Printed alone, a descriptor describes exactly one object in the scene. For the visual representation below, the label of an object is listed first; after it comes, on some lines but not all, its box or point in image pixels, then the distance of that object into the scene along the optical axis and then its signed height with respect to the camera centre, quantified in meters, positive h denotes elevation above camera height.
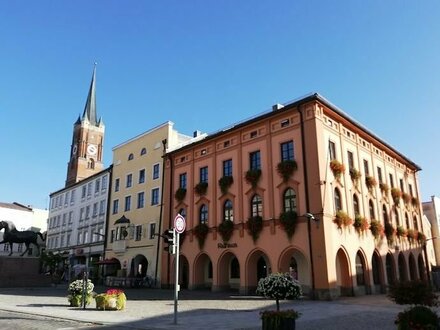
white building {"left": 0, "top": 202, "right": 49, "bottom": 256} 71.62 +11.15
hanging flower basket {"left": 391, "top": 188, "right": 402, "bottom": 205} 36.34 +7.23
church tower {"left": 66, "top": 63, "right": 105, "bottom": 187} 90.56 +30.23
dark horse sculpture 37.41 +4.01
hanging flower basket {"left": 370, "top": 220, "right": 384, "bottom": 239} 30.62 +3.66
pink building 26.31 +5.37
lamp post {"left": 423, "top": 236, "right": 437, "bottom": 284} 40.03 +1.71
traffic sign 14.58 +1.91
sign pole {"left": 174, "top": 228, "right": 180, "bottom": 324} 13.68 +0.03
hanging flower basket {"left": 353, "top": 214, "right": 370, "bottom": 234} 28.45 +3.73
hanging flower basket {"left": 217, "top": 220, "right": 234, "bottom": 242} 30.34 +3.59
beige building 39.22 +7.31
